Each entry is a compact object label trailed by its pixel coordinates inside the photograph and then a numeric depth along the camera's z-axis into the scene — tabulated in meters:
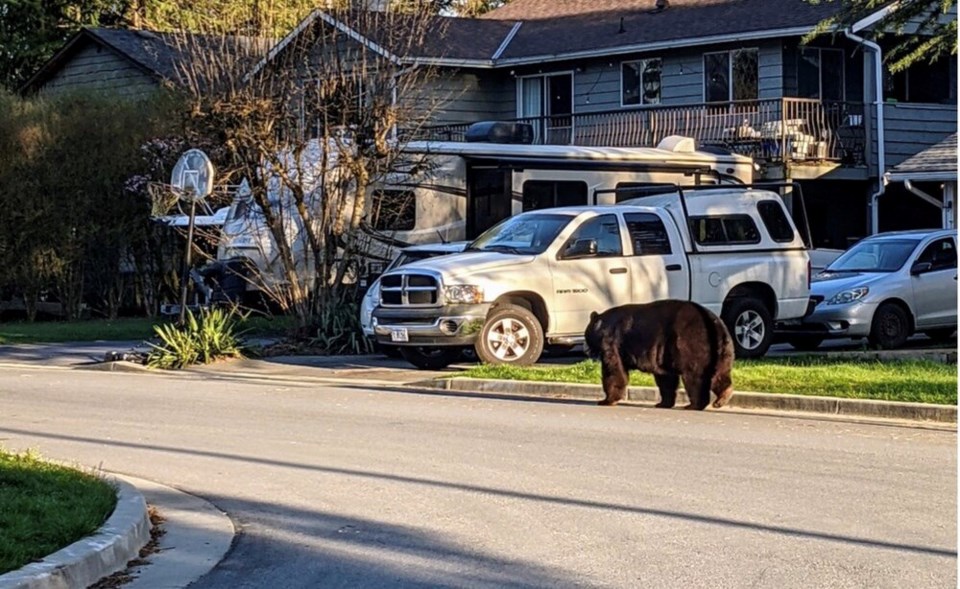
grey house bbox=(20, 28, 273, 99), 37.25
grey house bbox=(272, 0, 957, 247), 30.55
